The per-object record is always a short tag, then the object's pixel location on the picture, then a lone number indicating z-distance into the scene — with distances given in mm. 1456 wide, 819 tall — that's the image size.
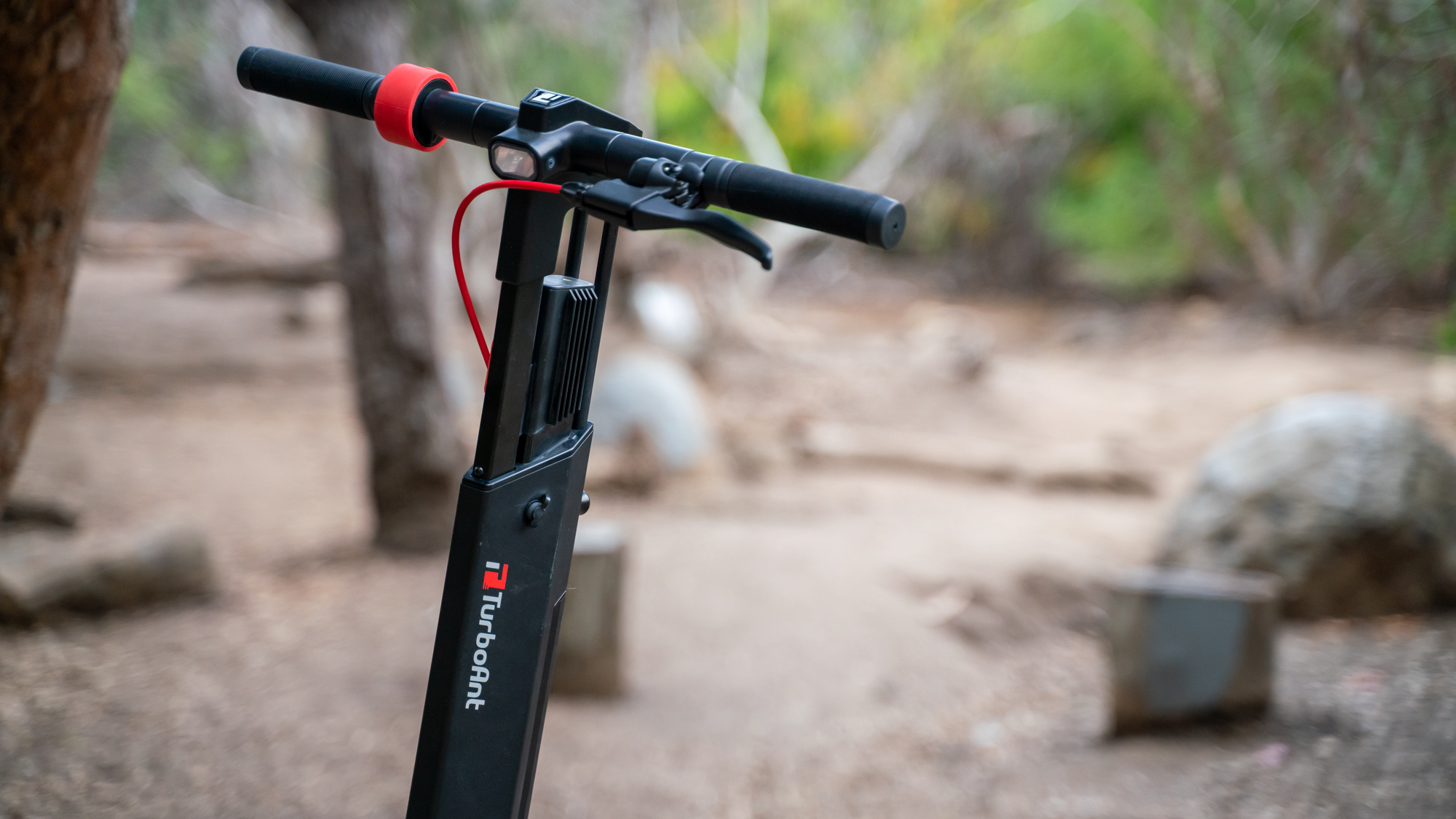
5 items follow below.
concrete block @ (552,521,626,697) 3021
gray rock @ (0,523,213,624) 2936
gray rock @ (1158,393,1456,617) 3488
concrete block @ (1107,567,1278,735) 2701
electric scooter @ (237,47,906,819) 1066
